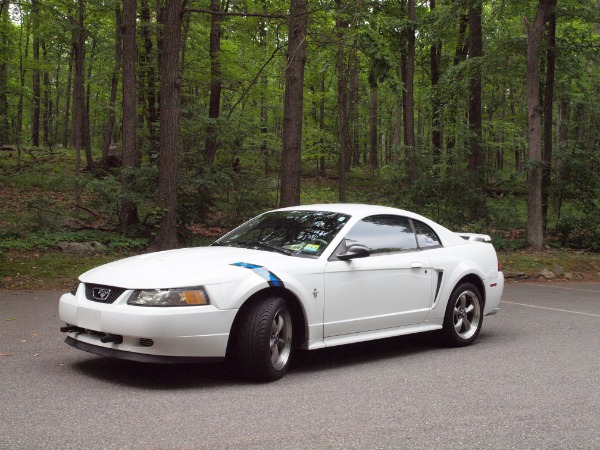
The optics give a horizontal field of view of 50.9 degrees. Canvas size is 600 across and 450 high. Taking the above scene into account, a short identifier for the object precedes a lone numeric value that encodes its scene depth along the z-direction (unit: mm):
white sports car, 5160
